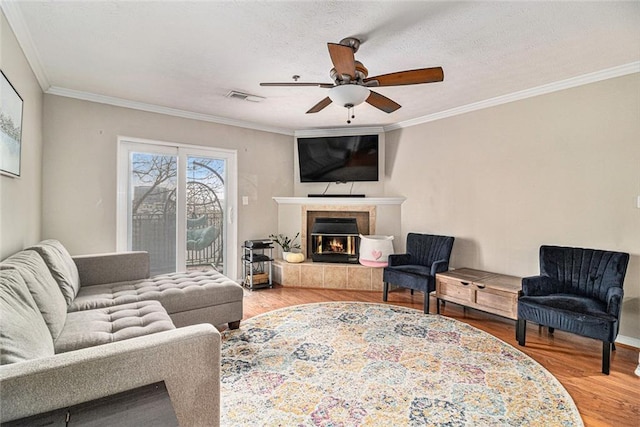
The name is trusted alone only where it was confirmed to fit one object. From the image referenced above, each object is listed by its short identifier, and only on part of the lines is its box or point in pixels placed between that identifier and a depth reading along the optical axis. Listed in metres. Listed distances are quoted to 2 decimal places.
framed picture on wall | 1.96
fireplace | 4.97
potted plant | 5.18
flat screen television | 5.08
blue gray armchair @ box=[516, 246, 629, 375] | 2.45
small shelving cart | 4.65
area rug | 1.91
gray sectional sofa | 1.15
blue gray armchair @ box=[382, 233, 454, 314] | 3.74
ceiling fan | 2.28
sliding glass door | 4.02
